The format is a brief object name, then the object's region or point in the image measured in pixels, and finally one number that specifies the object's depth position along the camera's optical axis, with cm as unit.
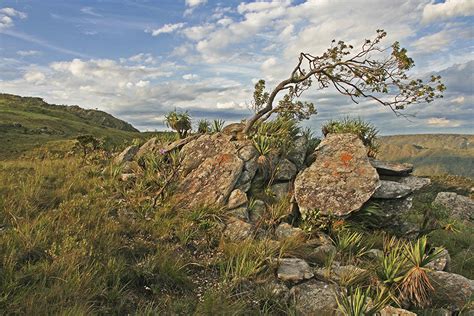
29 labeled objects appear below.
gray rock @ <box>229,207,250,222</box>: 862
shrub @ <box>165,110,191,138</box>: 1298
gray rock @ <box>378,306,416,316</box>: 514
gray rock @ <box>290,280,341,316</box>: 533
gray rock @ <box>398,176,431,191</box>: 980
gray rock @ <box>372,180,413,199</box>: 958
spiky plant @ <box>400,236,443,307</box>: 558
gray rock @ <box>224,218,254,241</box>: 776
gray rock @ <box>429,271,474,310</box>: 599
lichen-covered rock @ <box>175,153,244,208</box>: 927
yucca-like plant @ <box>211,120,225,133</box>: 1234
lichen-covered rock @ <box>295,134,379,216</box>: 904
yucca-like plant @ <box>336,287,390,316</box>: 470
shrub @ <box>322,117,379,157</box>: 1137
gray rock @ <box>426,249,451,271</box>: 742
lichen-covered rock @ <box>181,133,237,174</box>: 1070
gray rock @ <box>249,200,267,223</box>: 889
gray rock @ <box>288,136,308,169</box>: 1066
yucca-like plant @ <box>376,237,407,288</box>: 580
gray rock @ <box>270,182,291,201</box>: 979
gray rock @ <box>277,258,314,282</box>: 598
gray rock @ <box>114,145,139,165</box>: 1240
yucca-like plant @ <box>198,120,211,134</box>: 1287
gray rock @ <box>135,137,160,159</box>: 1253
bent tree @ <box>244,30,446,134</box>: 1031
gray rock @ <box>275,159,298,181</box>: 1021
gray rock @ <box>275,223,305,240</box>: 802
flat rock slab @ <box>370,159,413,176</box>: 1047
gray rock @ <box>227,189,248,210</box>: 902
